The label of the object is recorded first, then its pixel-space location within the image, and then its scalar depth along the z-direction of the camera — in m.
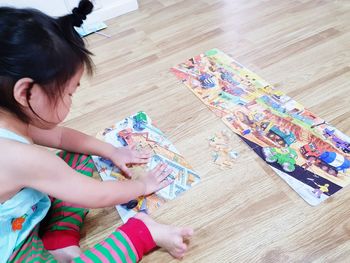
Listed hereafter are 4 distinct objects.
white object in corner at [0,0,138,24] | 1.41
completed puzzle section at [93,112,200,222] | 0.73
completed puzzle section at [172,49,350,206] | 0.72
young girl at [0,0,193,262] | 0.46
